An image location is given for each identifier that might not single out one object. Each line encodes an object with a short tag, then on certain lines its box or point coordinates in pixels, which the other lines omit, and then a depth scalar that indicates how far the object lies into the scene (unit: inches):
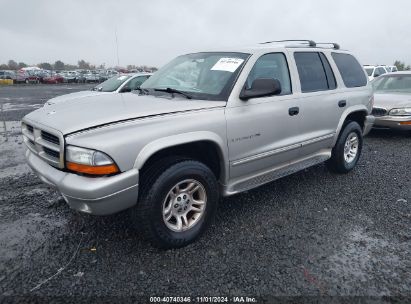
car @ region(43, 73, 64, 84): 1461.6
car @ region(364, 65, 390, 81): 663.0
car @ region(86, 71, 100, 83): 1569.9
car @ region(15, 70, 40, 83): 1449.3
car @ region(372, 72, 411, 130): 282.5
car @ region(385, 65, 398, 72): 744.4
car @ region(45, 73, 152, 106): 359.6
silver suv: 98.7
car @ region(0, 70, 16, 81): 1505.4
